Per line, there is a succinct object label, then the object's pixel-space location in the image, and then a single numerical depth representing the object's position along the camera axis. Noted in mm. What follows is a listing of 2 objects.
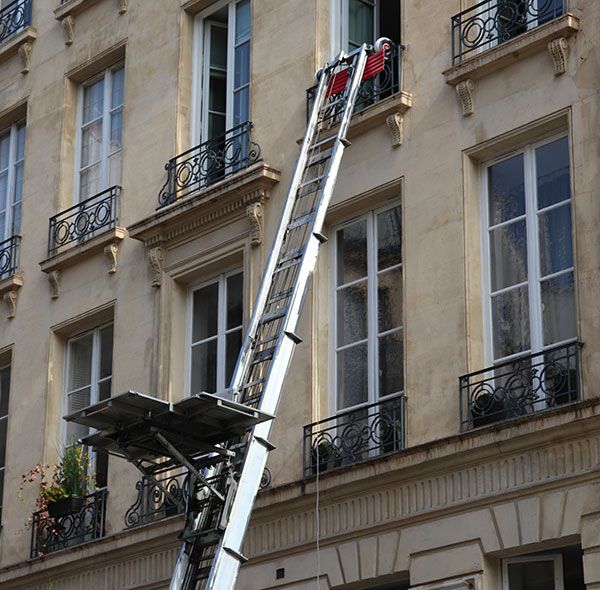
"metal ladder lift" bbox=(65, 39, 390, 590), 12750
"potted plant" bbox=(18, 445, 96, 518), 20531
